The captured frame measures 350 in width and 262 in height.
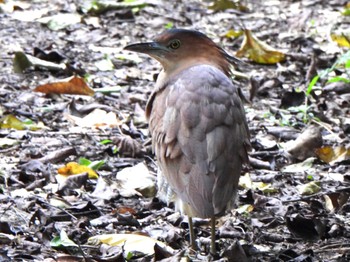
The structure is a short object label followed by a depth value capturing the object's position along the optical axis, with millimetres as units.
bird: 8266
